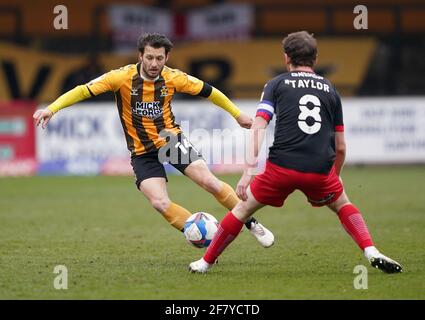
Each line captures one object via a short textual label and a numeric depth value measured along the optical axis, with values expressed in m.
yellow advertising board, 46.03
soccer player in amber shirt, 16.27
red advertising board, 36.66
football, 15.92
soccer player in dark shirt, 14.00
